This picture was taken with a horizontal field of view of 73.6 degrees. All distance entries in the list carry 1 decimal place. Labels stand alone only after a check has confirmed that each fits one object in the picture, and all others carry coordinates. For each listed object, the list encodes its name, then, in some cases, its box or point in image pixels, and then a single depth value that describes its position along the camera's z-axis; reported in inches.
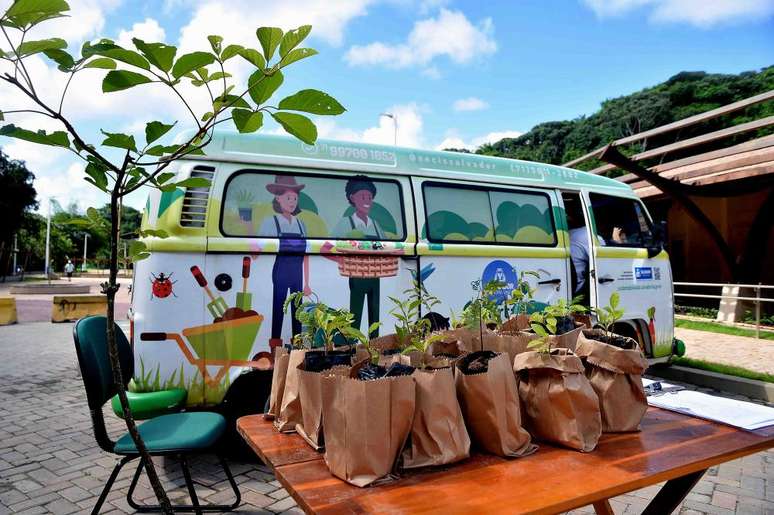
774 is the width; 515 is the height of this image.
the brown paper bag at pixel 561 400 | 68.1
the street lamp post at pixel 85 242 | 2676.2
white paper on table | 80.4
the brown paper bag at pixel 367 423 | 57.4
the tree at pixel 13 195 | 1362.0
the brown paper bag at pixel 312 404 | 69.1
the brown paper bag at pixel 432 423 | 61.6
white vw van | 146.5
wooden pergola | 431.5
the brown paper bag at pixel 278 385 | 82.0
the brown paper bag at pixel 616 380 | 72.9
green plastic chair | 105.5
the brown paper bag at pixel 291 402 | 77.1
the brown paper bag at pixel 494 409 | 64.8
